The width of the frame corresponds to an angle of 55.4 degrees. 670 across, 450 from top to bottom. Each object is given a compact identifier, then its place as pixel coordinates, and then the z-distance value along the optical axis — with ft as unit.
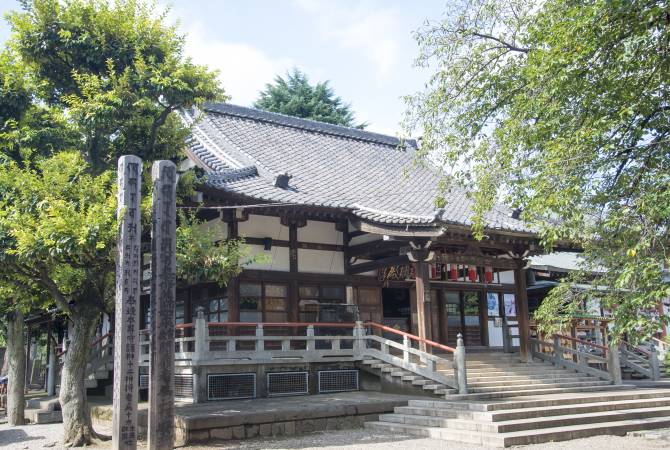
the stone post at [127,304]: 32.19
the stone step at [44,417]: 54.19
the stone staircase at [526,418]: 39.68
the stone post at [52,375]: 71.36
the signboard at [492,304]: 73.00
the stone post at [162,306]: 32.48
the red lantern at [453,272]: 63.52
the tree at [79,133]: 36.19
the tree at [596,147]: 25.54
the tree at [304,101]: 141.59
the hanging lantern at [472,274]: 64.75
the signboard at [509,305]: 74.13
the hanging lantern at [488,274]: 65.21
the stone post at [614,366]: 61.46
